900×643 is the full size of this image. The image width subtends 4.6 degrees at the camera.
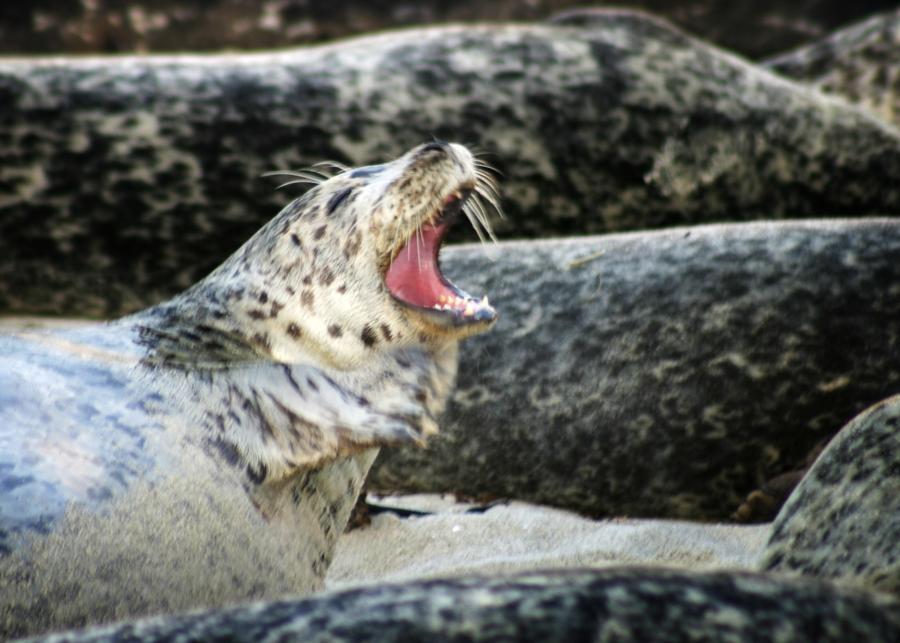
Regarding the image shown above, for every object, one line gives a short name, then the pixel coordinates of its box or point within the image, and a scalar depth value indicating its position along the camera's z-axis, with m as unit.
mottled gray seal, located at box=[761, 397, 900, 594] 10.84
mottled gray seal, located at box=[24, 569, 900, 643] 9.87
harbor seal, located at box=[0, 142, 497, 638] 10.87
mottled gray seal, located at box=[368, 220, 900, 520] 11.45
